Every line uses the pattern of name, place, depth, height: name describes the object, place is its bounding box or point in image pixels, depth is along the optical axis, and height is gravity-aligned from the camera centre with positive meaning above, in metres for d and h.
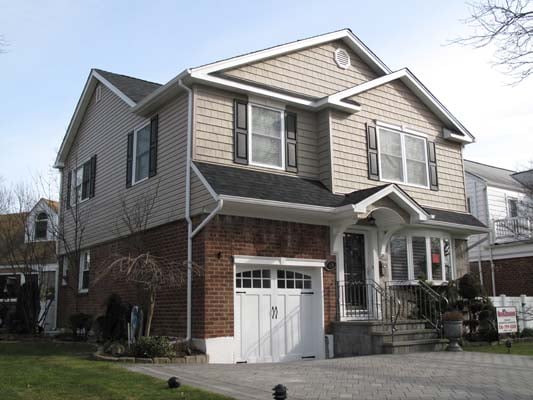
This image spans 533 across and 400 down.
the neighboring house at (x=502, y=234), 23.91 +3.23
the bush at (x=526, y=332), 16.70 -0.67
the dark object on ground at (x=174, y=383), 7.74 -0.93
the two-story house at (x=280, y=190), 12.68 +3.05
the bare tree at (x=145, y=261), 12.43 +1.21
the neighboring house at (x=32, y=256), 21.05 +2.39
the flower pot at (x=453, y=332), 13.42 -0.51
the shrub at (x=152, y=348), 11.25 -0.67
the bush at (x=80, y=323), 16.59 -0.26
